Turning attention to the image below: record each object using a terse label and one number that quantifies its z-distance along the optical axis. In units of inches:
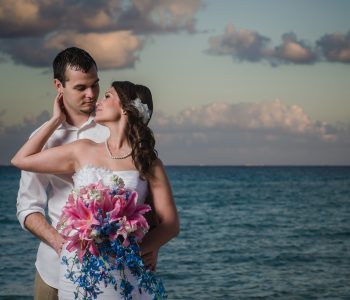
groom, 159.0
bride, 143.6
